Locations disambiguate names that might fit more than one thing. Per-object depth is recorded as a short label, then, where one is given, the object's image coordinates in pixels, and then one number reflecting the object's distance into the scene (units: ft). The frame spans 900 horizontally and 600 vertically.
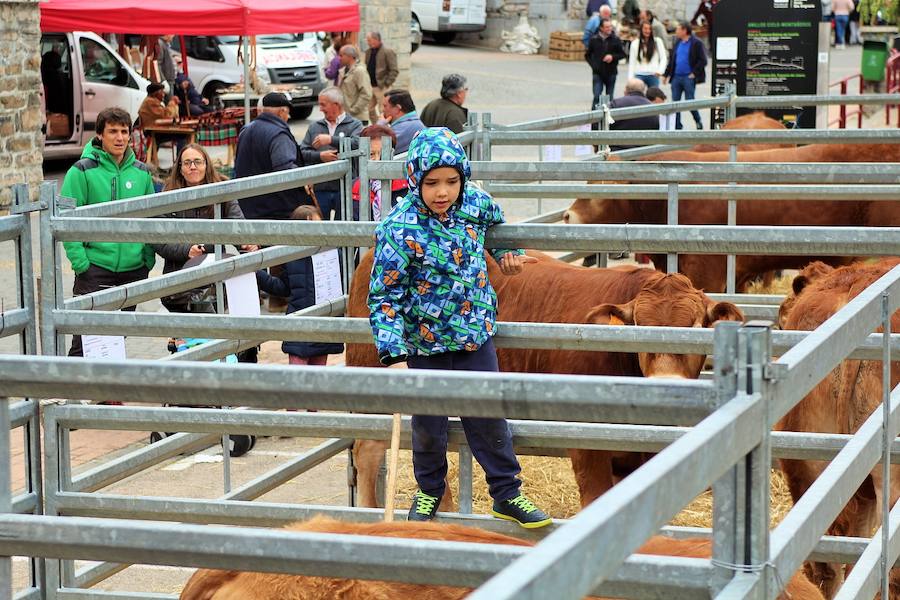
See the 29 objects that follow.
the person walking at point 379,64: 77.15
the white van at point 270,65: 79.41
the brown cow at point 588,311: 18.31
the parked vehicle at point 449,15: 118.64
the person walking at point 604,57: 78.64
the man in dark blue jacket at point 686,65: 73.61
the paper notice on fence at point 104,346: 14.73
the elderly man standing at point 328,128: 37.93
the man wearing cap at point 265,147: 33.99
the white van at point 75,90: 65.41
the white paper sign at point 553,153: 34.22
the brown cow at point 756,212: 31.04
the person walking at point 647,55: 72.59
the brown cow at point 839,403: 16.17
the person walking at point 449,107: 42.40
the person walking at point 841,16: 127.47
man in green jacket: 25.89
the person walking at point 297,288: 24.85
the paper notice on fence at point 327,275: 19.30
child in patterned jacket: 14.02
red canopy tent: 56.44
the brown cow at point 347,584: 9.86
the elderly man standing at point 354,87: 68.18
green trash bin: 76.64
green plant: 81.20
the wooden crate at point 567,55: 116.78
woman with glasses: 25.16
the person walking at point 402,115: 36.47
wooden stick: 12.93
